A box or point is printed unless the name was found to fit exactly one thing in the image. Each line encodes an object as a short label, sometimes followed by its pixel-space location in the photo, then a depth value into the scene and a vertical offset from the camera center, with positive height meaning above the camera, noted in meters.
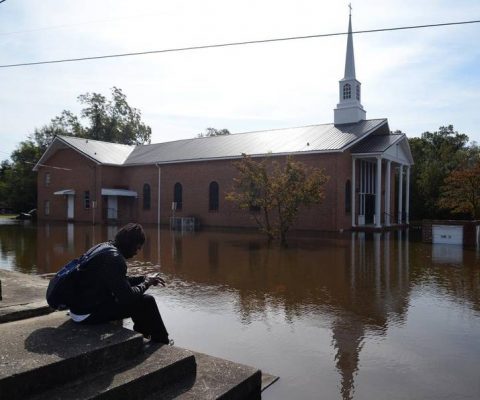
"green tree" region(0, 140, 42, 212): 48.82 +2.34
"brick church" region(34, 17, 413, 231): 27.47 +2.28
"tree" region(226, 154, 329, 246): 19.75 +0.66
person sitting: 4.28 -0.85
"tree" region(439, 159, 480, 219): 25.88 +0.80
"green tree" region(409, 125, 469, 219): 35.46 +2.43
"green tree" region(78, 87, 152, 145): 60.56 +10.99
